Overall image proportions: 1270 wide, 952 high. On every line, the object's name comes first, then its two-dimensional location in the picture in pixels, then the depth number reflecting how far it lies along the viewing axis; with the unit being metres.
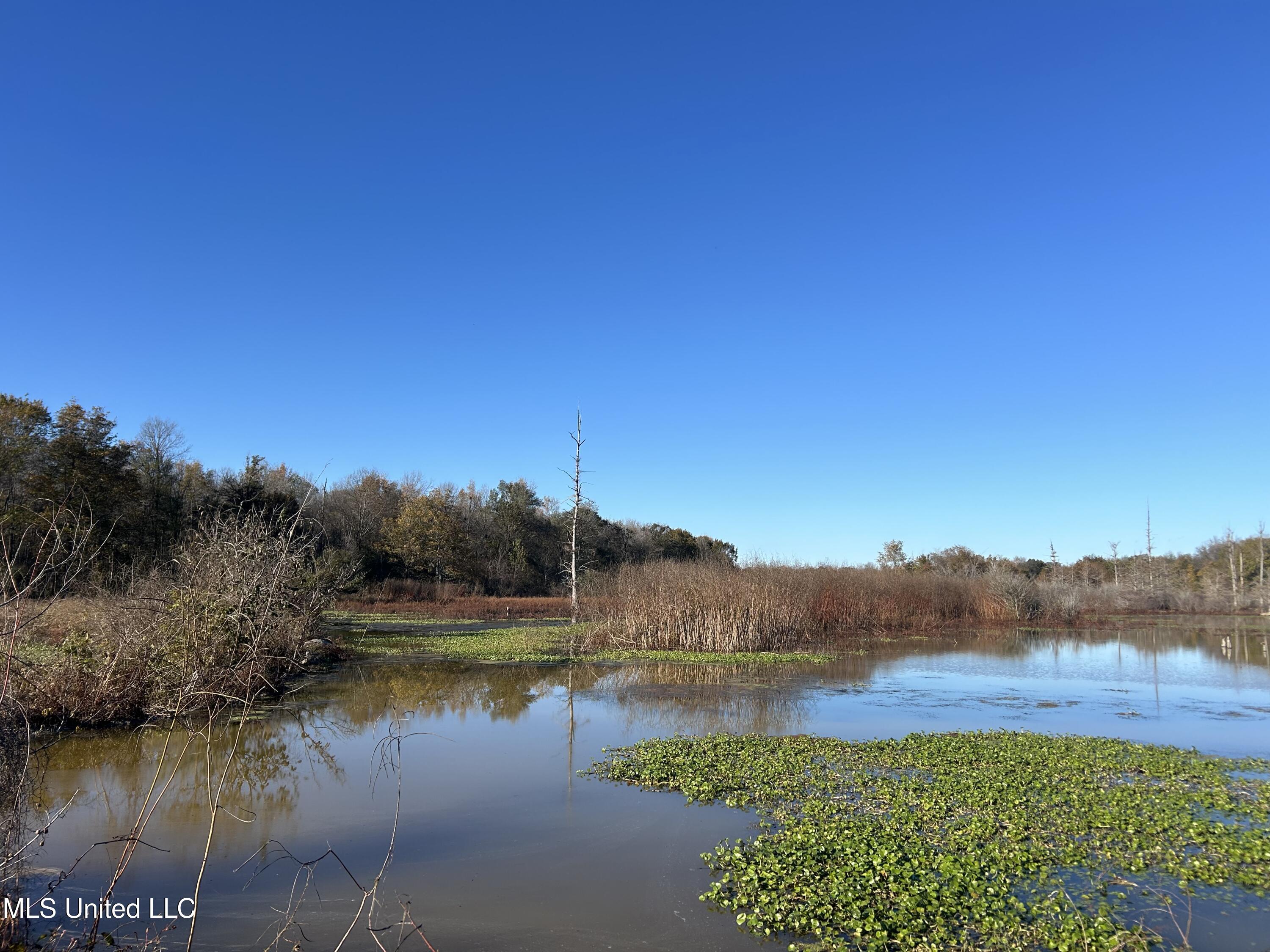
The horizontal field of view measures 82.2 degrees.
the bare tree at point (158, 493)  30.12
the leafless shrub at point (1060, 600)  35.59
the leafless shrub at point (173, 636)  9.72
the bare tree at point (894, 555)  54.53
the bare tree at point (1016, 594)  34.94
